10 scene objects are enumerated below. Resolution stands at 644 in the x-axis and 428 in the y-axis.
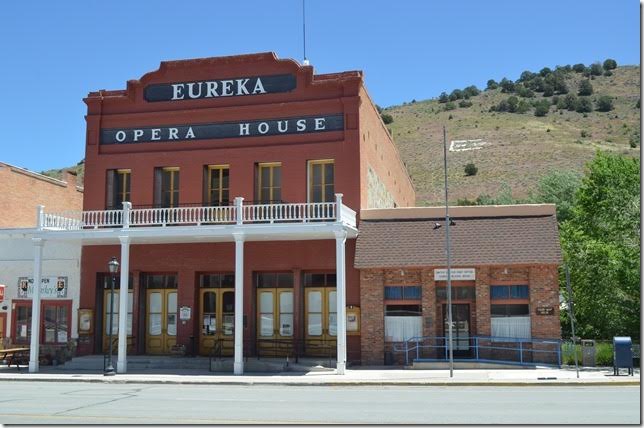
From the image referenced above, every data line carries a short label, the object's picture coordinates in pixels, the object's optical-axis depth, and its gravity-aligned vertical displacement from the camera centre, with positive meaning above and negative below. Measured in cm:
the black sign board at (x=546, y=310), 2353 -34
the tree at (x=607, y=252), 2625 +174
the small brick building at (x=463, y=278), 2364 +68
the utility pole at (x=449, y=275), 2083 +74
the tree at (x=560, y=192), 4341 +700
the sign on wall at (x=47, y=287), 2770 +42
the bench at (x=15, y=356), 2534 -204
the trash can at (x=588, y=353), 2273 -164
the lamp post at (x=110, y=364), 2281 -207
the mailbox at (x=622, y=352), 2023 -145
